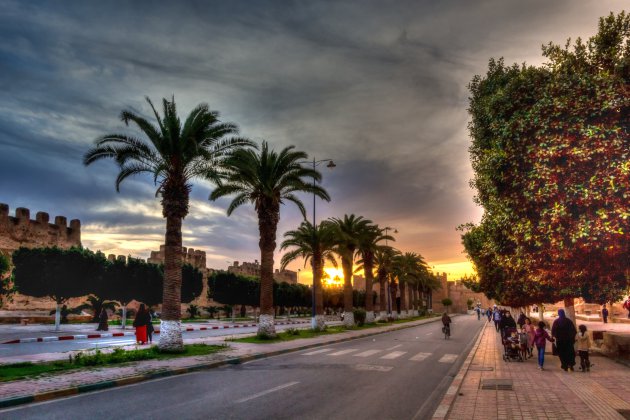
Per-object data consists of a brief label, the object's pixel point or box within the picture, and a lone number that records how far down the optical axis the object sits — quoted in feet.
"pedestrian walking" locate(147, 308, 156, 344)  72.03
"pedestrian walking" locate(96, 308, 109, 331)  102.63
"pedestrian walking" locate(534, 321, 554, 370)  47.70
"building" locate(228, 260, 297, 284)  282.42
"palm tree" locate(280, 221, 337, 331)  119.34
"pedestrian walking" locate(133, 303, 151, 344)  69.46
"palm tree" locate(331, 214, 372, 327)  126.62
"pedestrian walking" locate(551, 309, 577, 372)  44.70
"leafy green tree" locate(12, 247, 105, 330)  124.77
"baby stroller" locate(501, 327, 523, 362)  55.06
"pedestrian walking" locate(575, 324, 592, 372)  45.68
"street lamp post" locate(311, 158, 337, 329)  109.60
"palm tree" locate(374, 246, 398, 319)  185.88
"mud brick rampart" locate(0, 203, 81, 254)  169.89
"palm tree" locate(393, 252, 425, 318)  206.14
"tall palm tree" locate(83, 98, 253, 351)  61.41
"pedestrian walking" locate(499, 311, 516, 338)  64.18
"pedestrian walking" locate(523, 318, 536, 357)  55.67
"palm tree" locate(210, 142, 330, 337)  85.56
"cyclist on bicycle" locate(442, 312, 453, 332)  98.53
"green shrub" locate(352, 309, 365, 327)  149.65
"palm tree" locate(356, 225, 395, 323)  149.59
